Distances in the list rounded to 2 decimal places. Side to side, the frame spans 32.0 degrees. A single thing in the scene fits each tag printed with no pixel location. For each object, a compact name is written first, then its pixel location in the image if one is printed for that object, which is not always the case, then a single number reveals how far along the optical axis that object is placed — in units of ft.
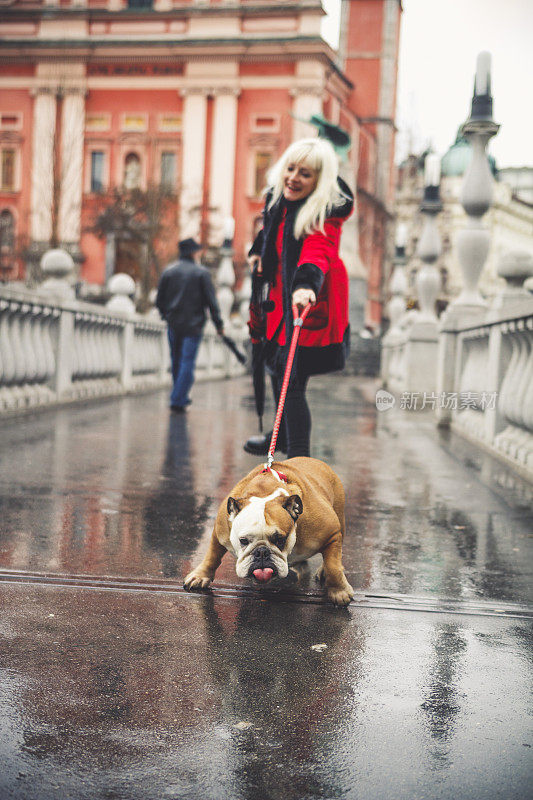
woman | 14.53
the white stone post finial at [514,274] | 26.53
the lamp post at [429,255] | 48.80
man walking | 37.19
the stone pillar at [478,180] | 35.14
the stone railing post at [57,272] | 37.04
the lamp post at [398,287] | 81.87
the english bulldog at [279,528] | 9.54
